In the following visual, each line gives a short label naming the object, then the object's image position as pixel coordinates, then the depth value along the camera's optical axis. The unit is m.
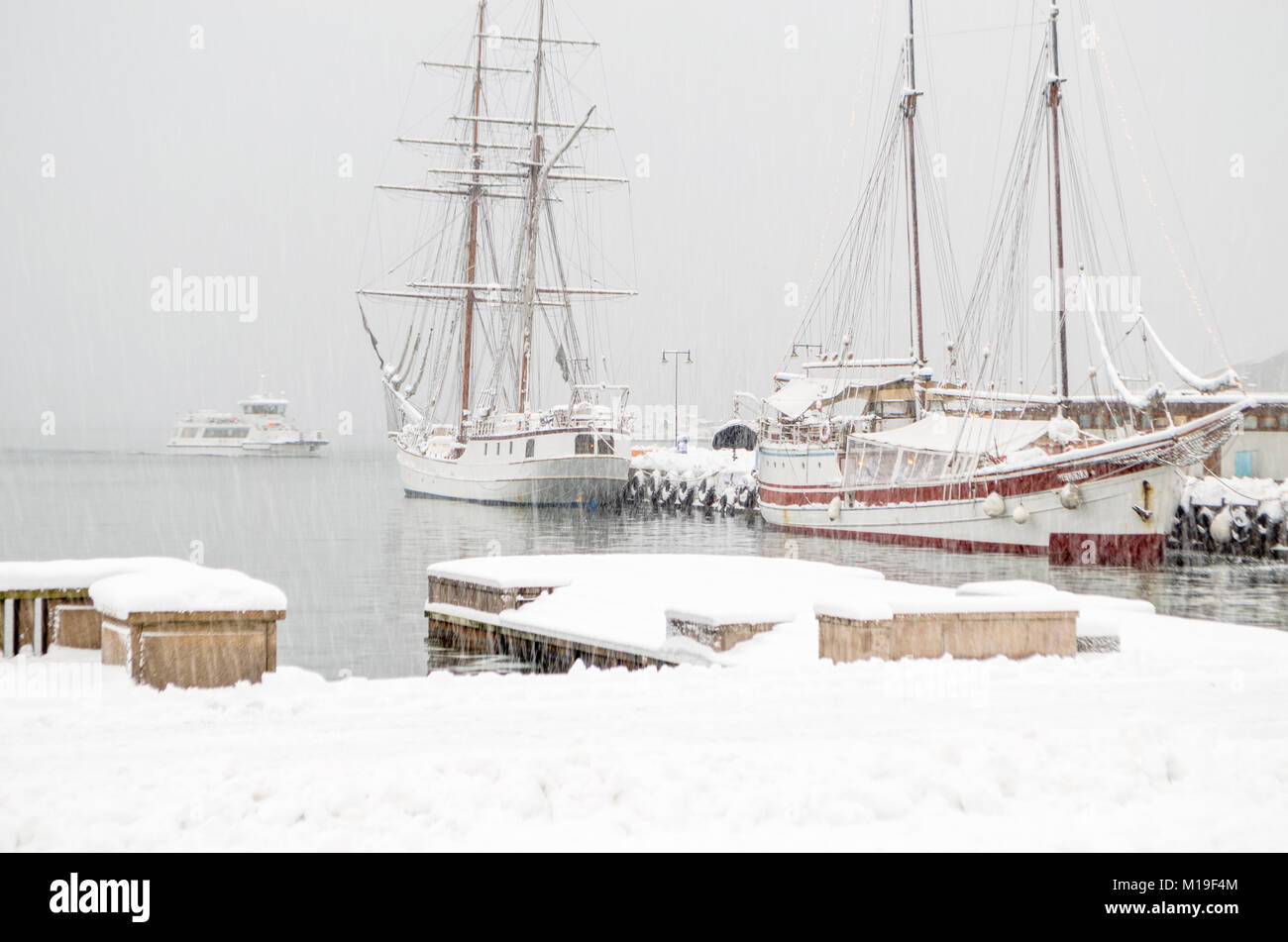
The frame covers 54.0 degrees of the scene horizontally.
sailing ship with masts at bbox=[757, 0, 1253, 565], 45.53
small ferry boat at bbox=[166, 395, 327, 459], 195.62
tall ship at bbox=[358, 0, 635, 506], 78.94
